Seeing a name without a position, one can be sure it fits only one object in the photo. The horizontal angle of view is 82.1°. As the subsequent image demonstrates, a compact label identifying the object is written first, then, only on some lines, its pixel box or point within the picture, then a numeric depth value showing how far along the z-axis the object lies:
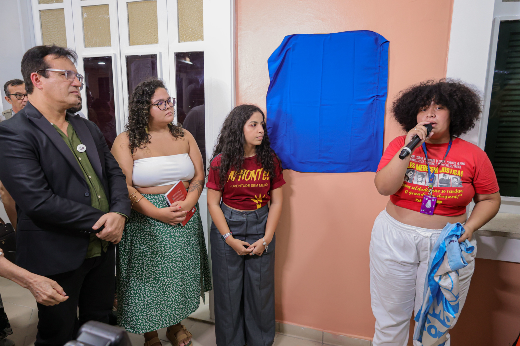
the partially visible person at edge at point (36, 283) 1.19
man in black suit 1.30
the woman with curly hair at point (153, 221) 1.78
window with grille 1.72
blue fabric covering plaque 1.79
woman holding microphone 1.42
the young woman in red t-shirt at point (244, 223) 1.78
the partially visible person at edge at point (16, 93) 2.42
